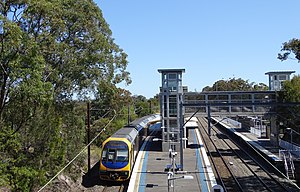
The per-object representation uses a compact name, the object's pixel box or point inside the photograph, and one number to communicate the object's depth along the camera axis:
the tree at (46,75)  13.48
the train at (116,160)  20.16
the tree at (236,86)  82.88
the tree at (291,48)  23.88
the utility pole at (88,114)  22.78
